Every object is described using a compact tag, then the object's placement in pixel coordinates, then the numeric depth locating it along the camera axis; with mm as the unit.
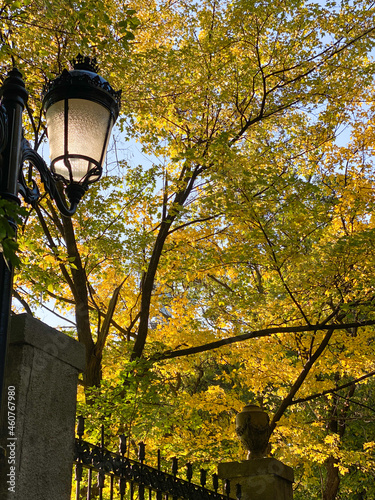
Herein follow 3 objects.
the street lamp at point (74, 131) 3014
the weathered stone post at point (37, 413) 2494
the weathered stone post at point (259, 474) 5316
